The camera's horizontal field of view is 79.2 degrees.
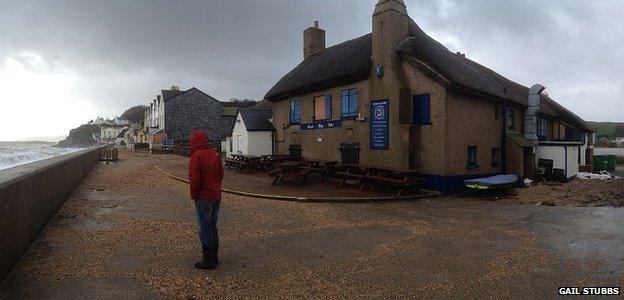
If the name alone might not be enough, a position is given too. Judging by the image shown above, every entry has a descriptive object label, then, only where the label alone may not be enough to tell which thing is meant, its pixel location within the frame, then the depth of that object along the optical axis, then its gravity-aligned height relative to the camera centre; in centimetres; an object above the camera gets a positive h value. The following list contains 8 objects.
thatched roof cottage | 1464 +150
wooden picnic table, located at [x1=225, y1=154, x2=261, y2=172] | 2175 -100
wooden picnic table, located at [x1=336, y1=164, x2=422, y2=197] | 1338 -119
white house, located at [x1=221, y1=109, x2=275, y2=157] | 2673 +96
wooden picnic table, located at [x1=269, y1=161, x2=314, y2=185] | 1606 -118
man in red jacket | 560 -76
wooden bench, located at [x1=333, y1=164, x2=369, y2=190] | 1477 -116
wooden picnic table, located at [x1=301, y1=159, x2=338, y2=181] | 1670 -98
